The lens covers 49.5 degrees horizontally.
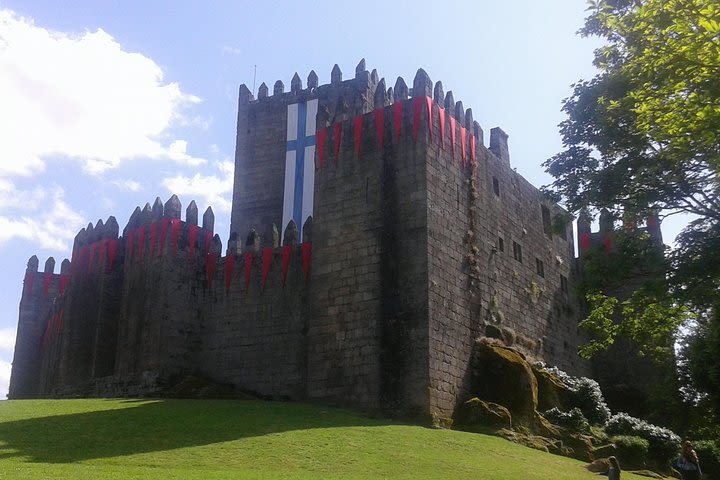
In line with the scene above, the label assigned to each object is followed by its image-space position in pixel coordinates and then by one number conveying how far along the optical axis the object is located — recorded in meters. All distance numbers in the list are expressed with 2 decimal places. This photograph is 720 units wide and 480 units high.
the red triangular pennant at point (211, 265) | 24.77
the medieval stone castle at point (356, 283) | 19.78
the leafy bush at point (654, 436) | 19.88
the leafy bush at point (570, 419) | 20.30
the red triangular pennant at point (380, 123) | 21.78
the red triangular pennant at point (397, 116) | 21.50
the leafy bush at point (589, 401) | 21.88
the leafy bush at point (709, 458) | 19.73
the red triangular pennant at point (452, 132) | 22.27
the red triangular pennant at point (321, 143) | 22.94
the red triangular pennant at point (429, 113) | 21.27
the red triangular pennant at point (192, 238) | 24.97
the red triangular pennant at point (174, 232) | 24.64
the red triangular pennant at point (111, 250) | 26.66
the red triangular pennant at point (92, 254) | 27.47
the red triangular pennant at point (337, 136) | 22.67
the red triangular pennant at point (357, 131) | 22.22
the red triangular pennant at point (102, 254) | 26.97
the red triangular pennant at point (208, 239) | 25.39
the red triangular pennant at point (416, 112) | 21.22
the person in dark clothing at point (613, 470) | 13.52
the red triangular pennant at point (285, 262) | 23.05
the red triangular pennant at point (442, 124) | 21.77
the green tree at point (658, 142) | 11.70
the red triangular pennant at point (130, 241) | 26.00
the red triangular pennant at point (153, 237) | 25.03
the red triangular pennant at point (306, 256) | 22.56
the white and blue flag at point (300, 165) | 32.09
